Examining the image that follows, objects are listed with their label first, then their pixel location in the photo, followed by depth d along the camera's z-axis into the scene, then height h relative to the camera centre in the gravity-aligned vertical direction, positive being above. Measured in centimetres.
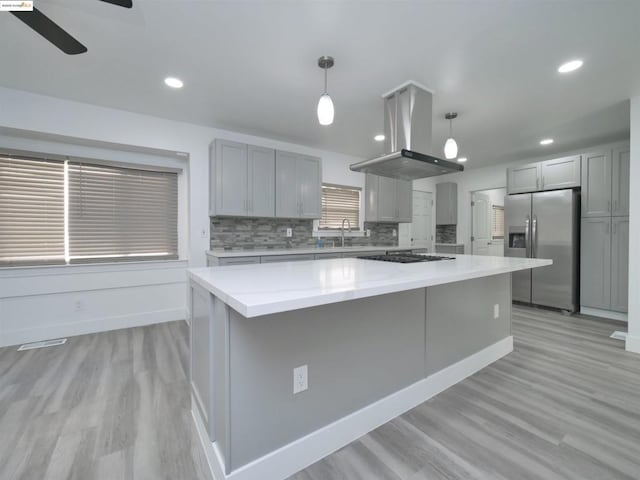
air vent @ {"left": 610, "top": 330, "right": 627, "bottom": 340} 314 -109
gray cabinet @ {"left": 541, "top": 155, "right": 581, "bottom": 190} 415 +95
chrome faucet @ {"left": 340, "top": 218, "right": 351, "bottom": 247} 479 +20
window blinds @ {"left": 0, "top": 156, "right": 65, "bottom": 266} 296 +27
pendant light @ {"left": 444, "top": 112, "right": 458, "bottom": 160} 288 +88
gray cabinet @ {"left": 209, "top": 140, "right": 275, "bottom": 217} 350 +72
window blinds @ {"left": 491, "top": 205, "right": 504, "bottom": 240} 680 +38
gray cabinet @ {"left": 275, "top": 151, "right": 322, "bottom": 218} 392 +72
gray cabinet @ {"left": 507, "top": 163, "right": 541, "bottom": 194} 455 +94
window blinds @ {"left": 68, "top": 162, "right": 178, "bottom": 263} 328 +28
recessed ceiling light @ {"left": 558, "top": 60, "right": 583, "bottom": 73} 226 +137
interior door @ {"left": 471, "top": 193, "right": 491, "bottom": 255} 598 +27
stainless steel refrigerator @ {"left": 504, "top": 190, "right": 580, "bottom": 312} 418 -8
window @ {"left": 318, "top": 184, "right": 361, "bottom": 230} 490 +54
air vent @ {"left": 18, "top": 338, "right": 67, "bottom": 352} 285 -109
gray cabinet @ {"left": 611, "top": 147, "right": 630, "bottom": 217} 371 +71
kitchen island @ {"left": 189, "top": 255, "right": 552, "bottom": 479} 124 -64
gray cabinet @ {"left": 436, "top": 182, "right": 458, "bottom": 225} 609 +71
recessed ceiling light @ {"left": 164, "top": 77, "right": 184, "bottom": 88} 253 +139
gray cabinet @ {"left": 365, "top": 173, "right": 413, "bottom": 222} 507 +66
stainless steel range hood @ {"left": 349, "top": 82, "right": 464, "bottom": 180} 251 +92
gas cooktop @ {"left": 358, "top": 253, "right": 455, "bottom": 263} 241 -19
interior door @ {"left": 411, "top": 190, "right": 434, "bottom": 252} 604 +34
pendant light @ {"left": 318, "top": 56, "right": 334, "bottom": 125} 205 +91
